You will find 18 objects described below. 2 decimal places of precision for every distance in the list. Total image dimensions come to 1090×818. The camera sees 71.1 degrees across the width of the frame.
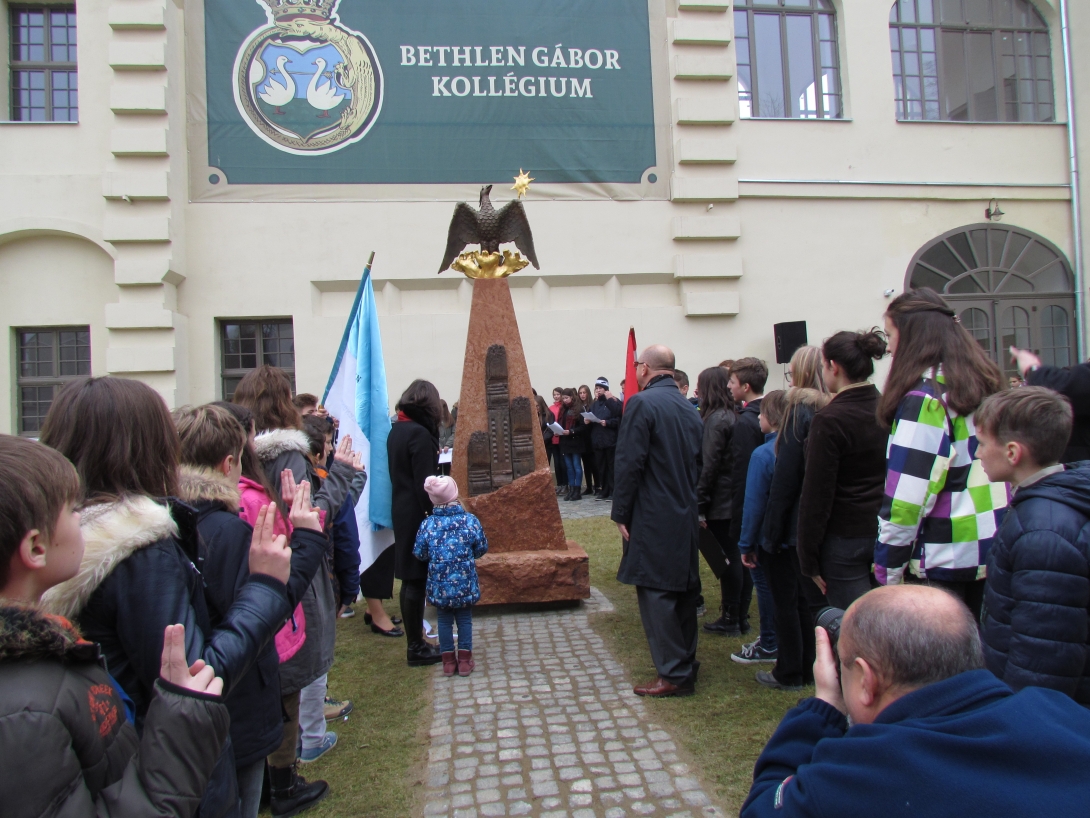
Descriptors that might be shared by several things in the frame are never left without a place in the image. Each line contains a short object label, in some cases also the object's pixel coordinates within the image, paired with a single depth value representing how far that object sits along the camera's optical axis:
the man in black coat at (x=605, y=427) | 11.65
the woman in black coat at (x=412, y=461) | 5.14
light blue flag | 5.16
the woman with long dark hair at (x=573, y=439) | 12.04
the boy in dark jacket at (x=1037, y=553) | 2.00
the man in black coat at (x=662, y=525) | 4.17
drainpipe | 13.50
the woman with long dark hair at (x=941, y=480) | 2.79
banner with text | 11.98
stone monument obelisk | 5.95
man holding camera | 1.13
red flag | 7.40
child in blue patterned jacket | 4.57
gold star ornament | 6.86
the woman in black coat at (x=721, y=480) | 5.32
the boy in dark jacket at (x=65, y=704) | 1.13
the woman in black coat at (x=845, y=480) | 3.47
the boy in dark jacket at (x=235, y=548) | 2.05
